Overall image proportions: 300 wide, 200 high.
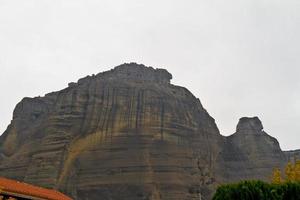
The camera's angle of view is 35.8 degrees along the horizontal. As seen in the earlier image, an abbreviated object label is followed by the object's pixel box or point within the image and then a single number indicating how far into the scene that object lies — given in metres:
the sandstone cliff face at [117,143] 115.12
